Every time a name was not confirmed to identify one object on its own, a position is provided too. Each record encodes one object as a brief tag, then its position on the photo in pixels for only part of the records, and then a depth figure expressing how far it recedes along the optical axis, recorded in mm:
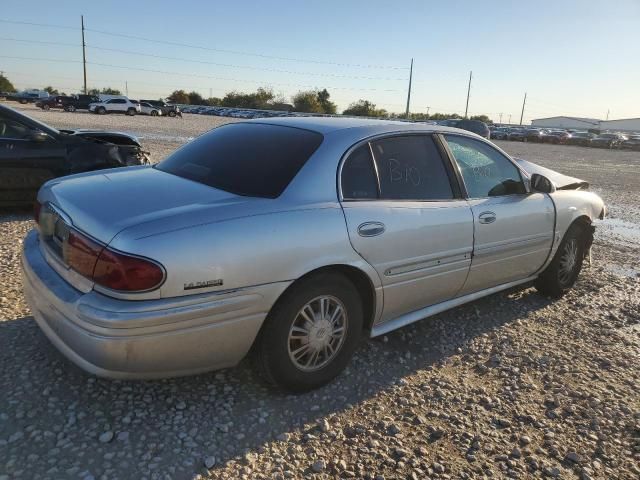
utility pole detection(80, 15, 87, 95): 61906
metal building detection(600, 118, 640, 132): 122250
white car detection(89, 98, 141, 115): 42812
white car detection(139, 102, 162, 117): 47406
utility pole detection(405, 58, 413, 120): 57375
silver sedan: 2355
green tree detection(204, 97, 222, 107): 100188
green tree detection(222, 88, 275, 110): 94562
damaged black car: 6102
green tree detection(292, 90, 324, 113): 88719
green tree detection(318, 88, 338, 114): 93000
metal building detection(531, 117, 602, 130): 125188
